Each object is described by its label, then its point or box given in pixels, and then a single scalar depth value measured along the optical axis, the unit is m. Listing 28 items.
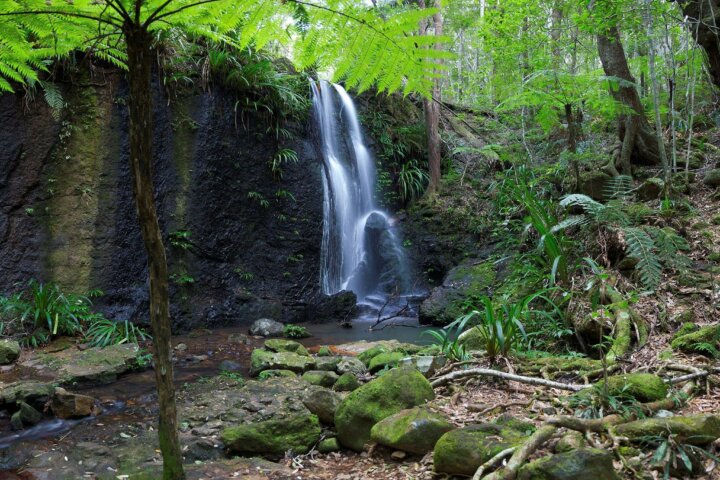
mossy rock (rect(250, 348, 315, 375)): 5.57
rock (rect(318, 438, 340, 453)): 3.27
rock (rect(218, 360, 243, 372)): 5.88
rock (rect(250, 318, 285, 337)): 7.83
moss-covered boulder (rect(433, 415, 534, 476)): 2.33
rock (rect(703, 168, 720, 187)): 6.45
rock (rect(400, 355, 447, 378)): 3.91
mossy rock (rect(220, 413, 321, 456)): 3.33
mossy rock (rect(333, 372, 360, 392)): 4.49
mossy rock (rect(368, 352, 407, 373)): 4.95
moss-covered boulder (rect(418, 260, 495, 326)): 8.45
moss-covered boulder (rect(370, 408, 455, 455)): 2.73
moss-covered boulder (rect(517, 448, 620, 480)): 1.95
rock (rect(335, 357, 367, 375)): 5.19
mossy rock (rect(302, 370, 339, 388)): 4.89
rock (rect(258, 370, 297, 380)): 5.29
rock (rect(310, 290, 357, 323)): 9.38
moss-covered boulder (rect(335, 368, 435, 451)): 3.15
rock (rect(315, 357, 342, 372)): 5.48
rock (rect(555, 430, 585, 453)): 2.27
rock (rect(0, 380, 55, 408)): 4.38
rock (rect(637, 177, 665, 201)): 6.53
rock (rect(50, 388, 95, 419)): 4.32
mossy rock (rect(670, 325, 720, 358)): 3.24
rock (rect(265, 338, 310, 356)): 6.23
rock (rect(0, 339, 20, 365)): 5.63
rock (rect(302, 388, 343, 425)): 3.63
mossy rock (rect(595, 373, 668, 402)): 2.71
